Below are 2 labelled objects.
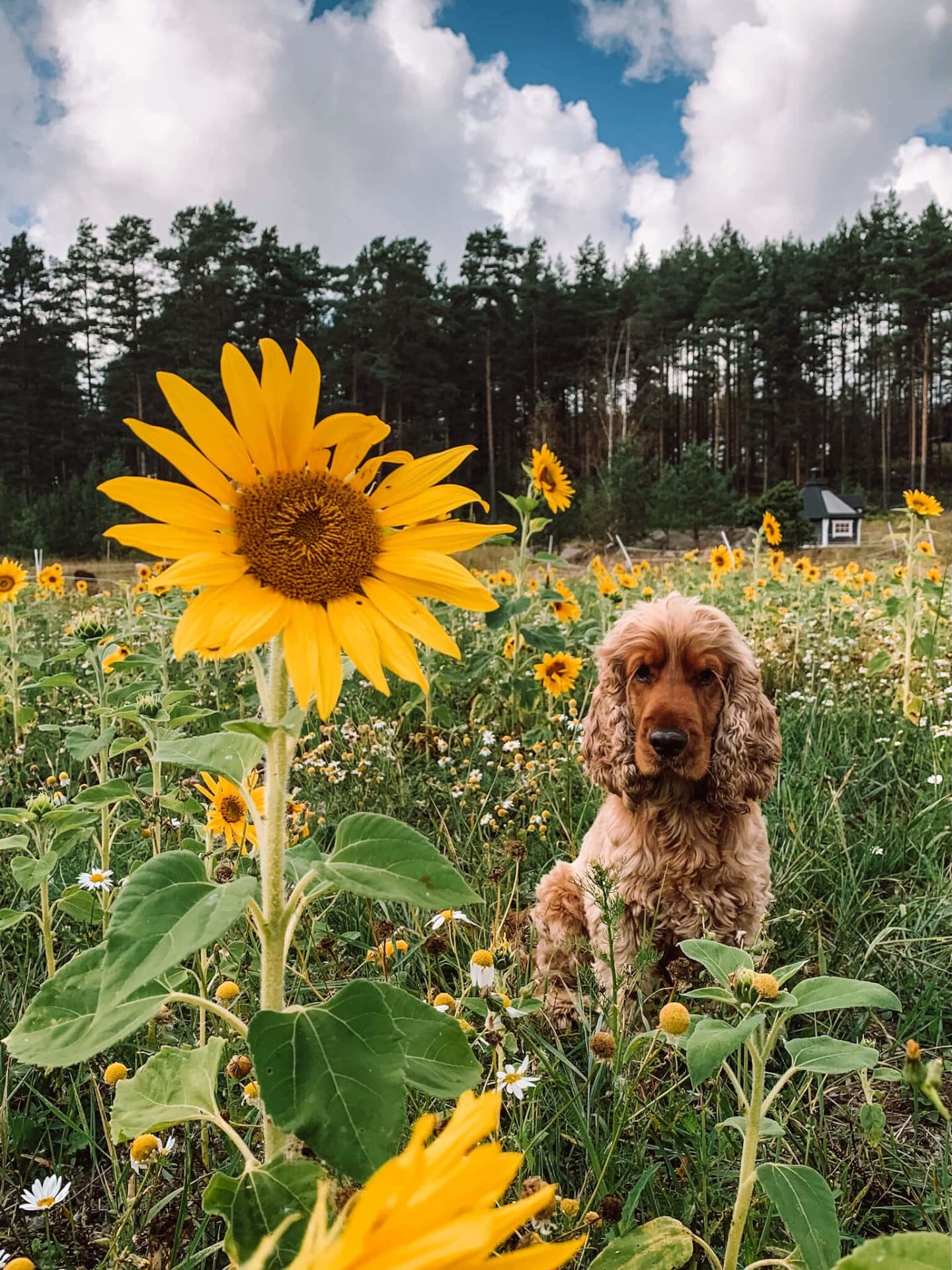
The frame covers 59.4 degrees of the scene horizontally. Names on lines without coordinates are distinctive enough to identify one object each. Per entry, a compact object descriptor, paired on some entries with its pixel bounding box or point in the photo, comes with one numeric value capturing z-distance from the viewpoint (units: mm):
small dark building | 30328
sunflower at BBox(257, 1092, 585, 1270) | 290
